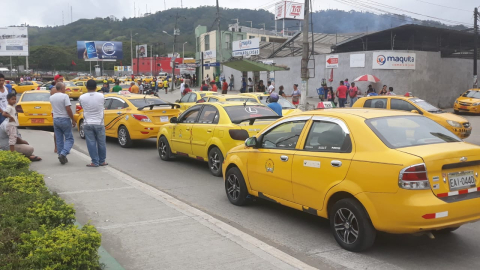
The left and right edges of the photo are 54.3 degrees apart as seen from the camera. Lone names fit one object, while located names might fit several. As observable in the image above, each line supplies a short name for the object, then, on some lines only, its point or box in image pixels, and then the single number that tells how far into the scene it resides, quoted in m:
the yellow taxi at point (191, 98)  18.22
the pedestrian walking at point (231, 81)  44.47
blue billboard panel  81.56
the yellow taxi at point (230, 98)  14.69
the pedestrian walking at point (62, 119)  10.23
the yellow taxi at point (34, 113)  17.08
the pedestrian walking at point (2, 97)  10.91
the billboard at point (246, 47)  41.25
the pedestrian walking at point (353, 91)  24.41
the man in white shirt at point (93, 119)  9.93
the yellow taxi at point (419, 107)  14.35
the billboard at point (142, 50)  102.66
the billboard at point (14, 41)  72.81
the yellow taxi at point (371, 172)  4.68
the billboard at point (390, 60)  27.98
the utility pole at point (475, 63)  31.57
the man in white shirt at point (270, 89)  27.17
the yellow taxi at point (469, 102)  26.25
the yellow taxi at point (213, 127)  9.45
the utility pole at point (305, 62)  21.30
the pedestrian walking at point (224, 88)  28.69
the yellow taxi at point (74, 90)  39.69
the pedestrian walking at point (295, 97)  22.45
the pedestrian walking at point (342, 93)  23.80
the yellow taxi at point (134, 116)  13.48
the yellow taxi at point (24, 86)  47.41
